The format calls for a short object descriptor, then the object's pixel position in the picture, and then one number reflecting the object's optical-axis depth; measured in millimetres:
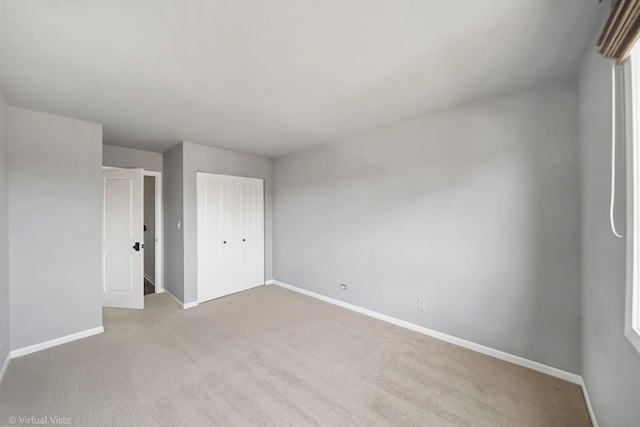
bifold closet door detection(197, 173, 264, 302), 3816
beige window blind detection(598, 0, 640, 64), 904
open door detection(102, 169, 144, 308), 3518
